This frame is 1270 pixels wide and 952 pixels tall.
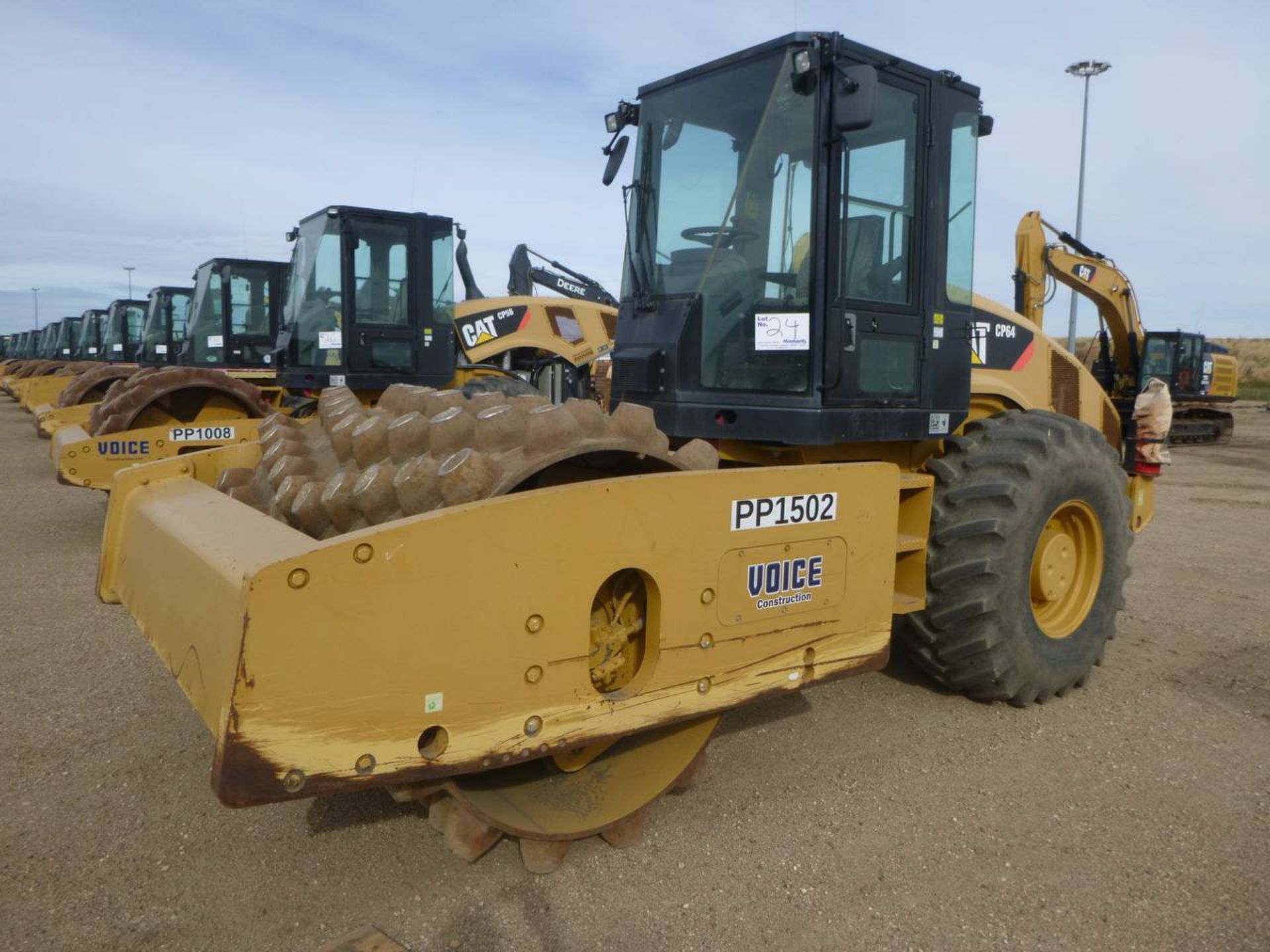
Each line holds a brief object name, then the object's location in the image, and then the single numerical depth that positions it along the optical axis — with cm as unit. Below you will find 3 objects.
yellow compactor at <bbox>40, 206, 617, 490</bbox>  733
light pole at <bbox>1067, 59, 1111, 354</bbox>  2003
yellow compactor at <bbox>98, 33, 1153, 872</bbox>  209
